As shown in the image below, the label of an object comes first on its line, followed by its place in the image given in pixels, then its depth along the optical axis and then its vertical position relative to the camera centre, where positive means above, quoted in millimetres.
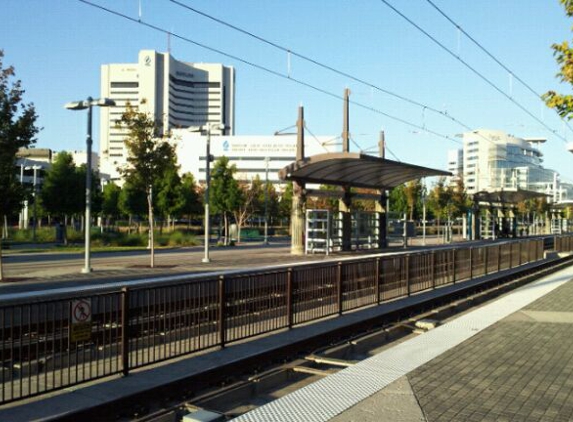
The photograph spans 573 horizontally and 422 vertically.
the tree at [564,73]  12508 +3217
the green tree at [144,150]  21891 +2620
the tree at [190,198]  64188 +2494
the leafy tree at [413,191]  58312 +3184
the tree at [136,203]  51625 +1516
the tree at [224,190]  50344 +2664
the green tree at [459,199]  56225 +2341
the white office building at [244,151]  131250 +15652
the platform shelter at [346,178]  24312 +2164
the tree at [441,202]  54625 +1939
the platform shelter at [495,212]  46531 +957
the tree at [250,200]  57638 +2213
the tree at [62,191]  41344 +2041
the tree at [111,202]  67881 +2077
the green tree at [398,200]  71312 +2728
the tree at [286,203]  70050 +2200
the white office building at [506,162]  147500 +18873
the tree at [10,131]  17156 +2593
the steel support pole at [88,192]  19203 +924
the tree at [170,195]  48688 +2099
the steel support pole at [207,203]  23984 +792
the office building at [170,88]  169250 +40451
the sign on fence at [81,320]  6621 -1139
